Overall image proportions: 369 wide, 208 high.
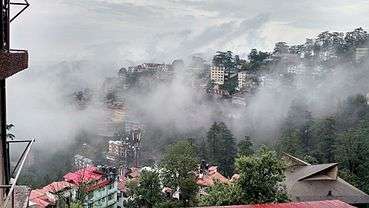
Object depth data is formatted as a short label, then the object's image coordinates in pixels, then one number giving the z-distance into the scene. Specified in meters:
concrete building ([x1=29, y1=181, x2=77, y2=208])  26.45
